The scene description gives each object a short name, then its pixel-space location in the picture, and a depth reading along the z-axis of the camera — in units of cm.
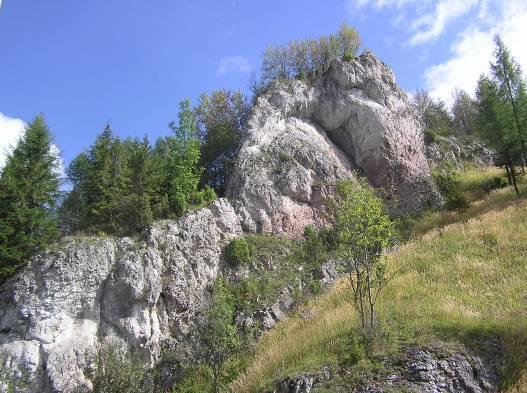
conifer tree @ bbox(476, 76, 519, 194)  3488
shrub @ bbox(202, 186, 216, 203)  2972
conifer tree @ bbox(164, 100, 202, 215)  2804
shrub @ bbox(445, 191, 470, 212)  3244
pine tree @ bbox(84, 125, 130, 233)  2680
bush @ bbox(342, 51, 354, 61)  4051
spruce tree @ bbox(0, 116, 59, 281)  2328
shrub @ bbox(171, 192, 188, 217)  2741
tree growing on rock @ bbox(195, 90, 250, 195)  3775
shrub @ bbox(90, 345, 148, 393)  1783
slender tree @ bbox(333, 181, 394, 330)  1561
